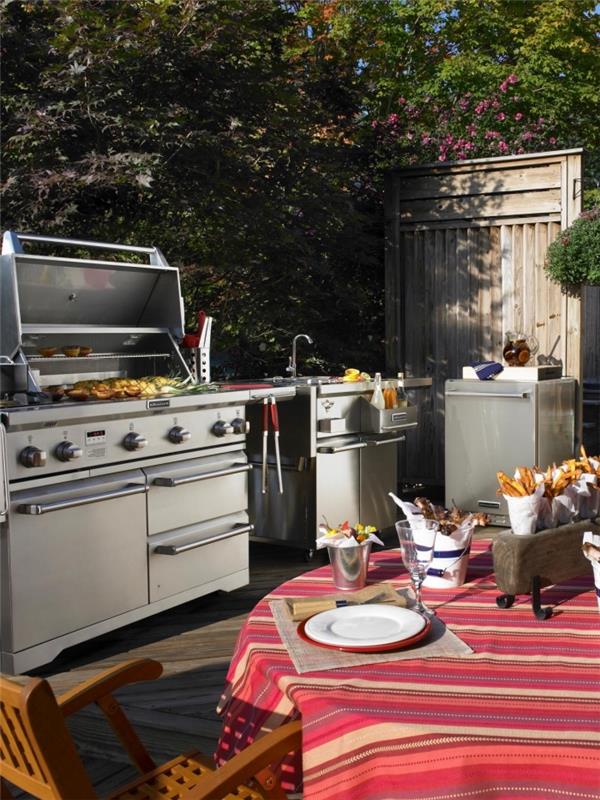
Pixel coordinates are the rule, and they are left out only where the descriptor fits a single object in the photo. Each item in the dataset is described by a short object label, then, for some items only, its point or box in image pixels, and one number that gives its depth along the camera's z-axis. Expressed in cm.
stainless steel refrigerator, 560
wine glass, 173
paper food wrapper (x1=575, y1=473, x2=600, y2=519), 192
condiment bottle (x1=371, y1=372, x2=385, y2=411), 512
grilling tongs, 441
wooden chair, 115
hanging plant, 569
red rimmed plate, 151
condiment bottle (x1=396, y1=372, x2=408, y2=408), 529
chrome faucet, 522
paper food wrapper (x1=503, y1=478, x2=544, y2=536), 179
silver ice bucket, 191
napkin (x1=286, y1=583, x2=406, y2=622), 172
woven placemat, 147
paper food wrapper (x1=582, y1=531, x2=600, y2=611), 165
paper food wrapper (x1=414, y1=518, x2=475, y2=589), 192
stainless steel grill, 320
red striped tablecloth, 118
